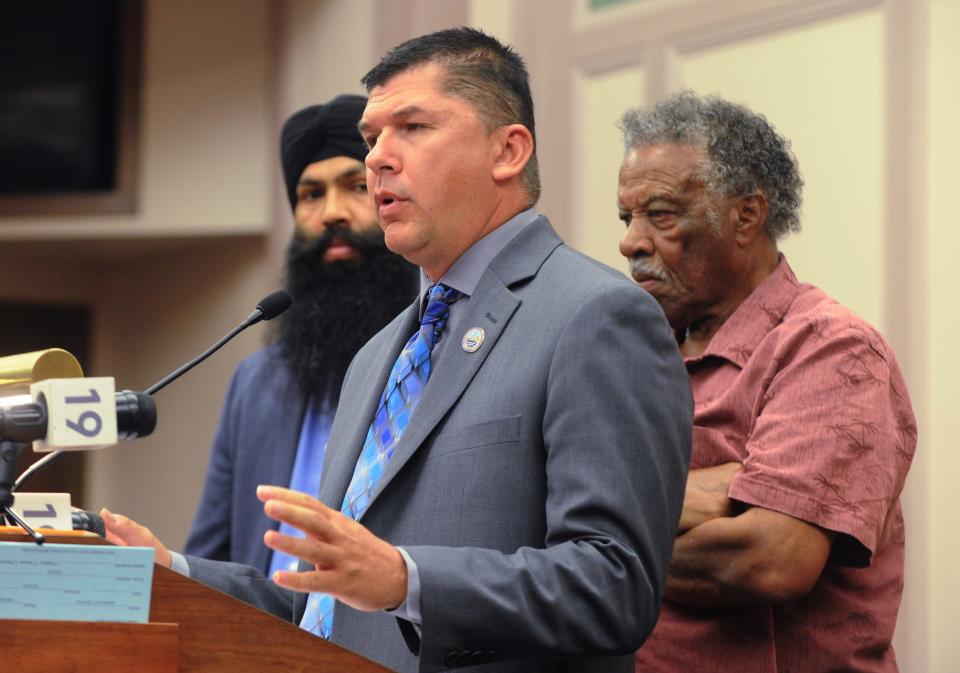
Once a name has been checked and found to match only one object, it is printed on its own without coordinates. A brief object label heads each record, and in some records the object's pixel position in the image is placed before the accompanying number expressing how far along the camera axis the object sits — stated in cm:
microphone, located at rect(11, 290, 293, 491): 274
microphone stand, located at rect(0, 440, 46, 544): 267
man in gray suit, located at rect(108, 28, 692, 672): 271
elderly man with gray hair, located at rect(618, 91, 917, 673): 307
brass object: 273
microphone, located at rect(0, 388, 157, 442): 265
